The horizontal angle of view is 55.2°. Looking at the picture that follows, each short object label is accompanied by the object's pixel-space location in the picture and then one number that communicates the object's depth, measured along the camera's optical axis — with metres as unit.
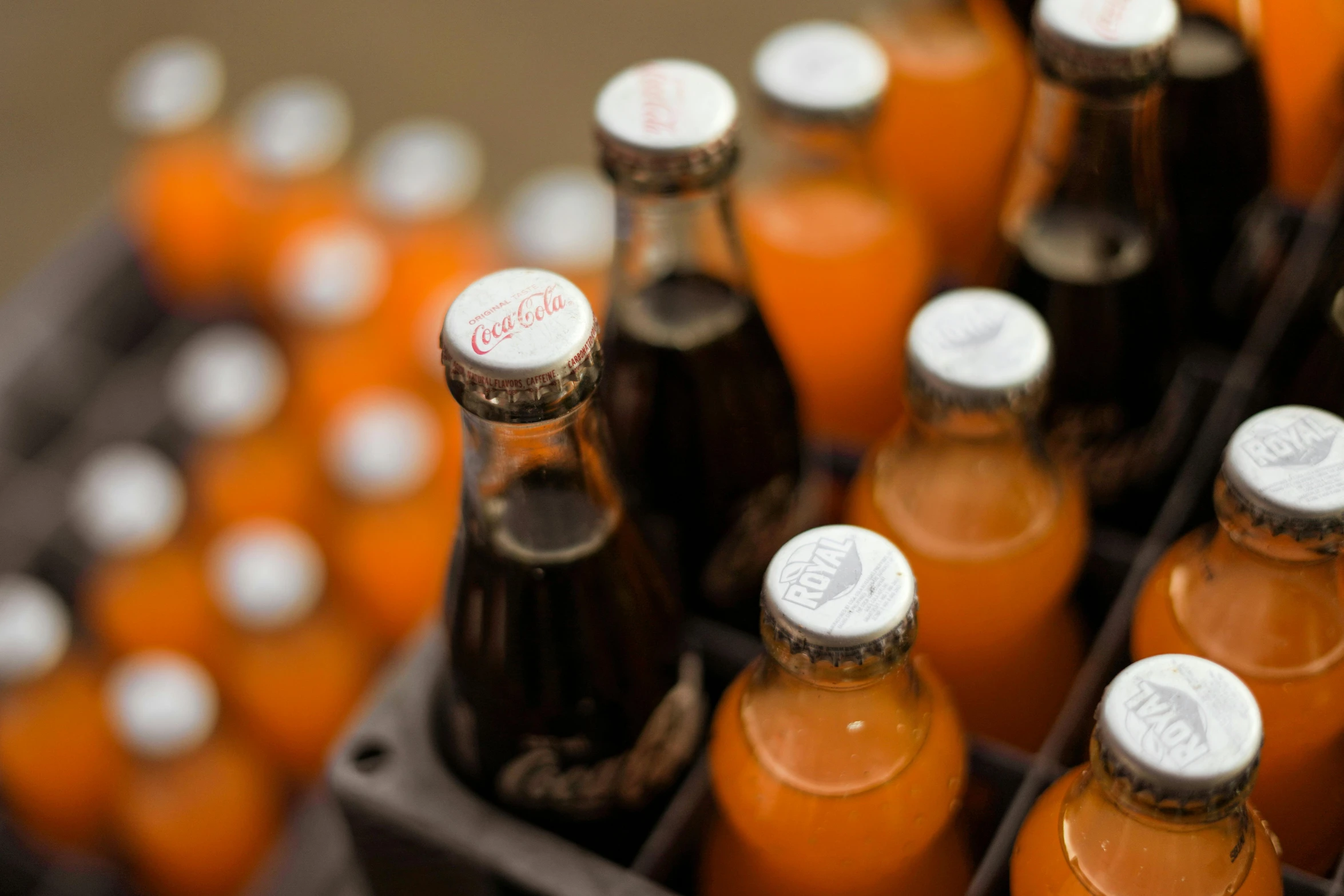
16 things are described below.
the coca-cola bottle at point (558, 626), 0.56
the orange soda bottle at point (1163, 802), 0.48
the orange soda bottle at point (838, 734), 0.53
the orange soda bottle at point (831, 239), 0.76
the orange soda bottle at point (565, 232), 1.30
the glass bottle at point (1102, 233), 0.66
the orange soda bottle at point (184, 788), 1.05
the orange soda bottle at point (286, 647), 1.11
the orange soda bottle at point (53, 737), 1.12
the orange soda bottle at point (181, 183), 1.39
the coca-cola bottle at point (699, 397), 0.72
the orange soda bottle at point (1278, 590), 0.55
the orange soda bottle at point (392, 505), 1.15
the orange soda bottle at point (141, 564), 1.16
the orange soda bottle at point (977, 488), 0.62
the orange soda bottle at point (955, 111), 0.89
